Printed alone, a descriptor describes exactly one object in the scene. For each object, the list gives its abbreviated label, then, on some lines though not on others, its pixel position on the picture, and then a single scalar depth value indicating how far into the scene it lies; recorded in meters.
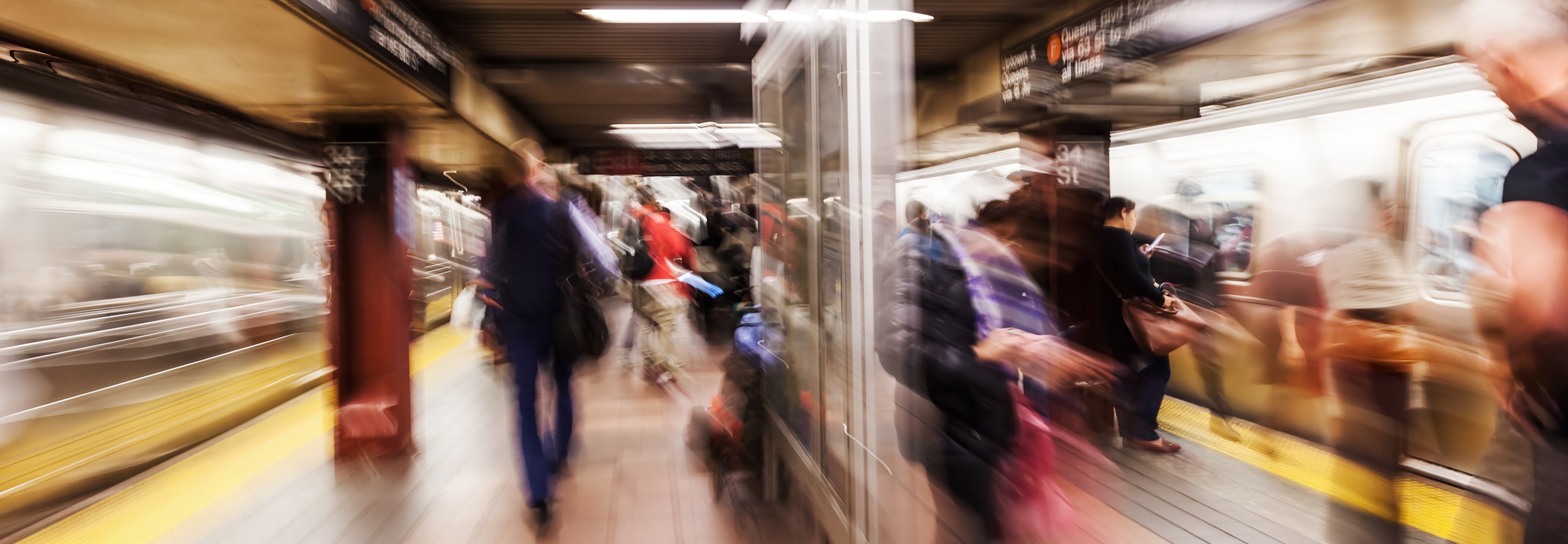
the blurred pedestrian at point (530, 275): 3.40
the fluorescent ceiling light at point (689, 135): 10.38
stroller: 3.73
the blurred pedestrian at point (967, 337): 1.95
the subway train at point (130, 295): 3.66
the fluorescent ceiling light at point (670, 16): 5.00
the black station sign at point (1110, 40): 3.75
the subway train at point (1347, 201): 3.04
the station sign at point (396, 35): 3.12
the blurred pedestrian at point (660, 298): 6.64
